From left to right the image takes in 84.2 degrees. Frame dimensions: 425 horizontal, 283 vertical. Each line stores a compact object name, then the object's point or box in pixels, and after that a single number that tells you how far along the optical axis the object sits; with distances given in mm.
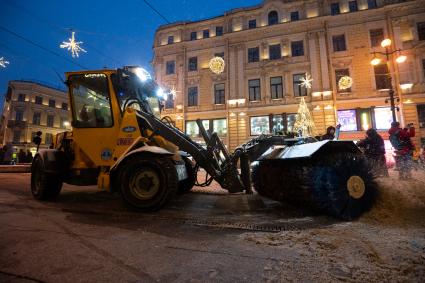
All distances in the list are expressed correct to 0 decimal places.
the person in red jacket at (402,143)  6559
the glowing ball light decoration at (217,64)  19031
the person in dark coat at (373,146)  6527
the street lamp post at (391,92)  13609
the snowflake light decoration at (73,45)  10680
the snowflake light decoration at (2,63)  12184
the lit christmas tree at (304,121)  20875
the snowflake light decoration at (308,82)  23294
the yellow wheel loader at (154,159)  3740
